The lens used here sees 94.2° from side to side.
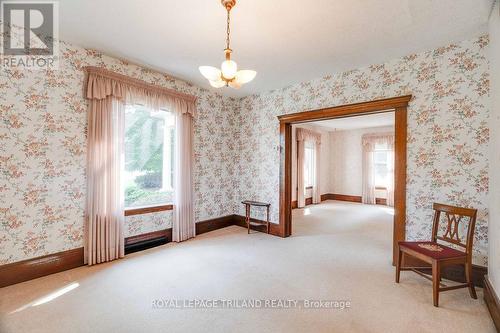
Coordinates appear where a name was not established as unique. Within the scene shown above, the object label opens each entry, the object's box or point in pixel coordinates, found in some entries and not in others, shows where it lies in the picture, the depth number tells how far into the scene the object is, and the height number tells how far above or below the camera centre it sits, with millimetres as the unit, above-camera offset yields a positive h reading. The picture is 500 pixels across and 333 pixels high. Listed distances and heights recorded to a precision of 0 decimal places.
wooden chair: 2176 -838
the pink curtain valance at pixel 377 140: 7547 +901
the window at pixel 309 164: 7896 +102
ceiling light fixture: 1988 +835
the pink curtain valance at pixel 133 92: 2959 +1089
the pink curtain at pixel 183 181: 3898 -242
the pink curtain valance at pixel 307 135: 7305 +1038
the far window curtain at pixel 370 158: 7566 +305
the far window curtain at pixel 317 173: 7941 -209
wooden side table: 4379 -786
